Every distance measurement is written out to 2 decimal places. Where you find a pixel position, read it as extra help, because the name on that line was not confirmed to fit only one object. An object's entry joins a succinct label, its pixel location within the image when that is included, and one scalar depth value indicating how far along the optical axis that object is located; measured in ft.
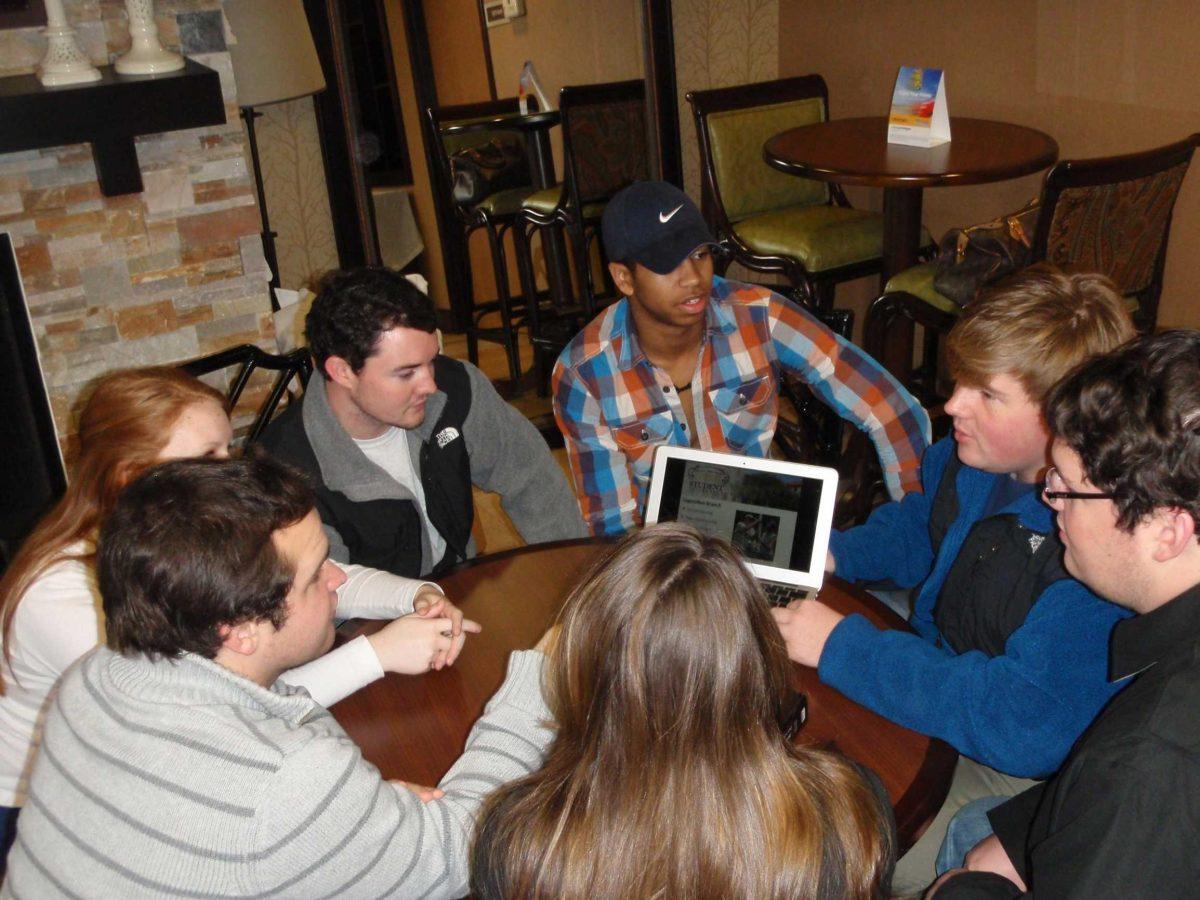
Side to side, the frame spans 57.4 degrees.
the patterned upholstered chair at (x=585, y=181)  11.93
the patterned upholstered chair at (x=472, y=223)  11.29
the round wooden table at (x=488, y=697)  4.32
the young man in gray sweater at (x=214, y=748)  3.33
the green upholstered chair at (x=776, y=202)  11.66
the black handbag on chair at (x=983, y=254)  9.67
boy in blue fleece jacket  4.35
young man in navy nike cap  6.91
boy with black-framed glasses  3.22
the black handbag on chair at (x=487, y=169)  11.54
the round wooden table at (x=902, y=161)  10.05
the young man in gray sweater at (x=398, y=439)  6.14
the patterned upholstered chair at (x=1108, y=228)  8.75
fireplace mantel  7.56
